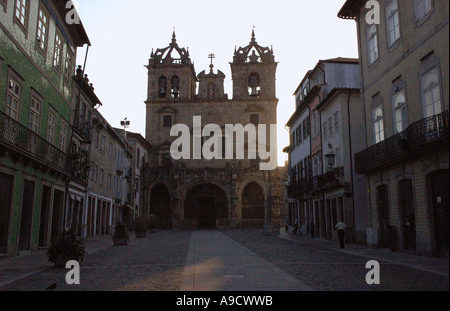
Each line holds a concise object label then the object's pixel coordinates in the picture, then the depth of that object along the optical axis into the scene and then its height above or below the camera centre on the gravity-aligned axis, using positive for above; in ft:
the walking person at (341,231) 65.82 -0.91
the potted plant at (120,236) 72.69 -1.97
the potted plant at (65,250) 38.93 -2.35
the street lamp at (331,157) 74.13 +11.97
